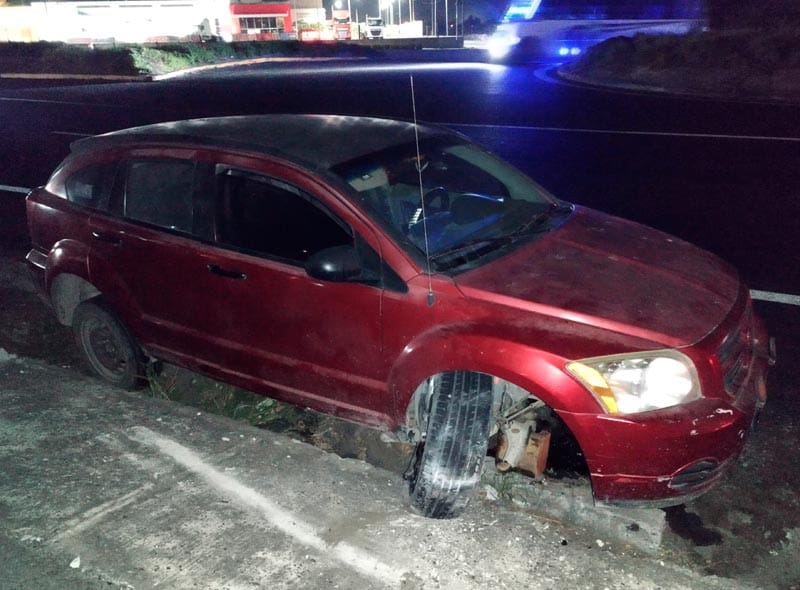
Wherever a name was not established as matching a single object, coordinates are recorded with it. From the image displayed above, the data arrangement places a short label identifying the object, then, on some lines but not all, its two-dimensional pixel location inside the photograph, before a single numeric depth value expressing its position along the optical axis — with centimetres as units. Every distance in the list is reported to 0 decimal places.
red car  283
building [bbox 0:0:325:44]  4559
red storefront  6281
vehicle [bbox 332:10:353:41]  5569
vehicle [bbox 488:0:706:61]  2272
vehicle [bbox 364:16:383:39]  6026
